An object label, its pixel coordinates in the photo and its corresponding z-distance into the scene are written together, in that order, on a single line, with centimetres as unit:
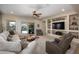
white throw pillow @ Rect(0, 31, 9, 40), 103
